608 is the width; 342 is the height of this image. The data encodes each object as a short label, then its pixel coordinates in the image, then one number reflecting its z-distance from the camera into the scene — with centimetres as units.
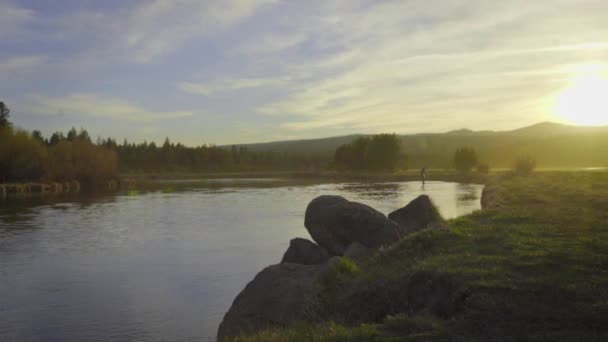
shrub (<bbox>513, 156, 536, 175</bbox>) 8069
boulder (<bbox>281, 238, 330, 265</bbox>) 1695
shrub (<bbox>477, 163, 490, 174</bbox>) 10392
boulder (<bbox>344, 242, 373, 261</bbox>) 1591
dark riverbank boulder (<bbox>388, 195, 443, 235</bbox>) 2186
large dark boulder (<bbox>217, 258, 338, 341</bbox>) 1148
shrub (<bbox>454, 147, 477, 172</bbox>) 11175
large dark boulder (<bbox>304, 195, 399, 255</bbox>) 1791
